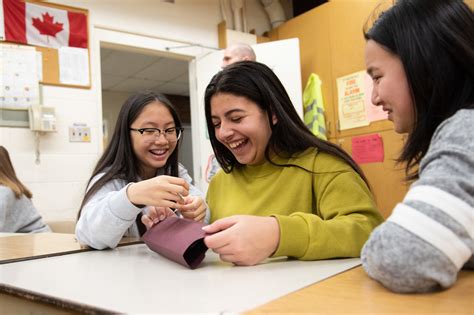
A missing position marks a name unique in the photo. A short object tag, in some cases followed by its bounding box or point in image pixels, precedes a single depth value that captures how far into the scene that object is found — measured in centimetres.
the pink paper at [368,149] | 313
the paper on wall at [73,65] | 305
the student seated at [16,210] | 229
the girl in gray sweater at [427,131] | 56
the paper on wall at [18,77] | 286
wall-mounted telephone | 288
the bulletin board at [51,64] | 298
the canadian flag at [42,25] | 288
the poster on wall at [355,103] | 315
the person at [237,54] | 246
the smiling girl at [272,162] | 97
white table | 58
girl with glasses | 100
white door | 340
